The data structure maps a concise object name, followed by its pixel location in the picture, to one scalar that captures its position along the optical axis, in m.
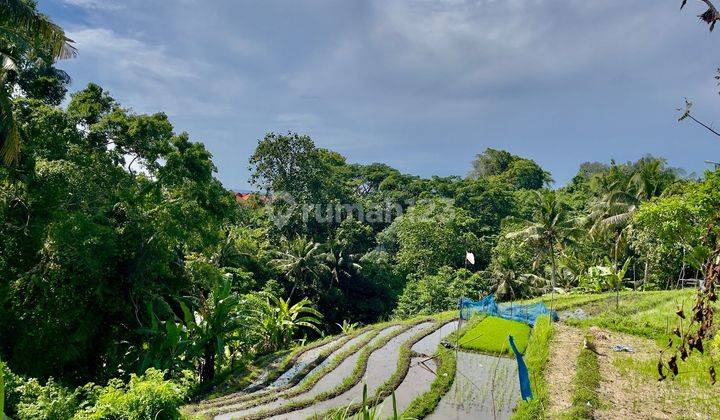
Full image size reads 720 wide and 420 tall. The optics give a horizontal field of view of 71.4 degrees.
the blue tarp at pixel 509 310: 14.08
